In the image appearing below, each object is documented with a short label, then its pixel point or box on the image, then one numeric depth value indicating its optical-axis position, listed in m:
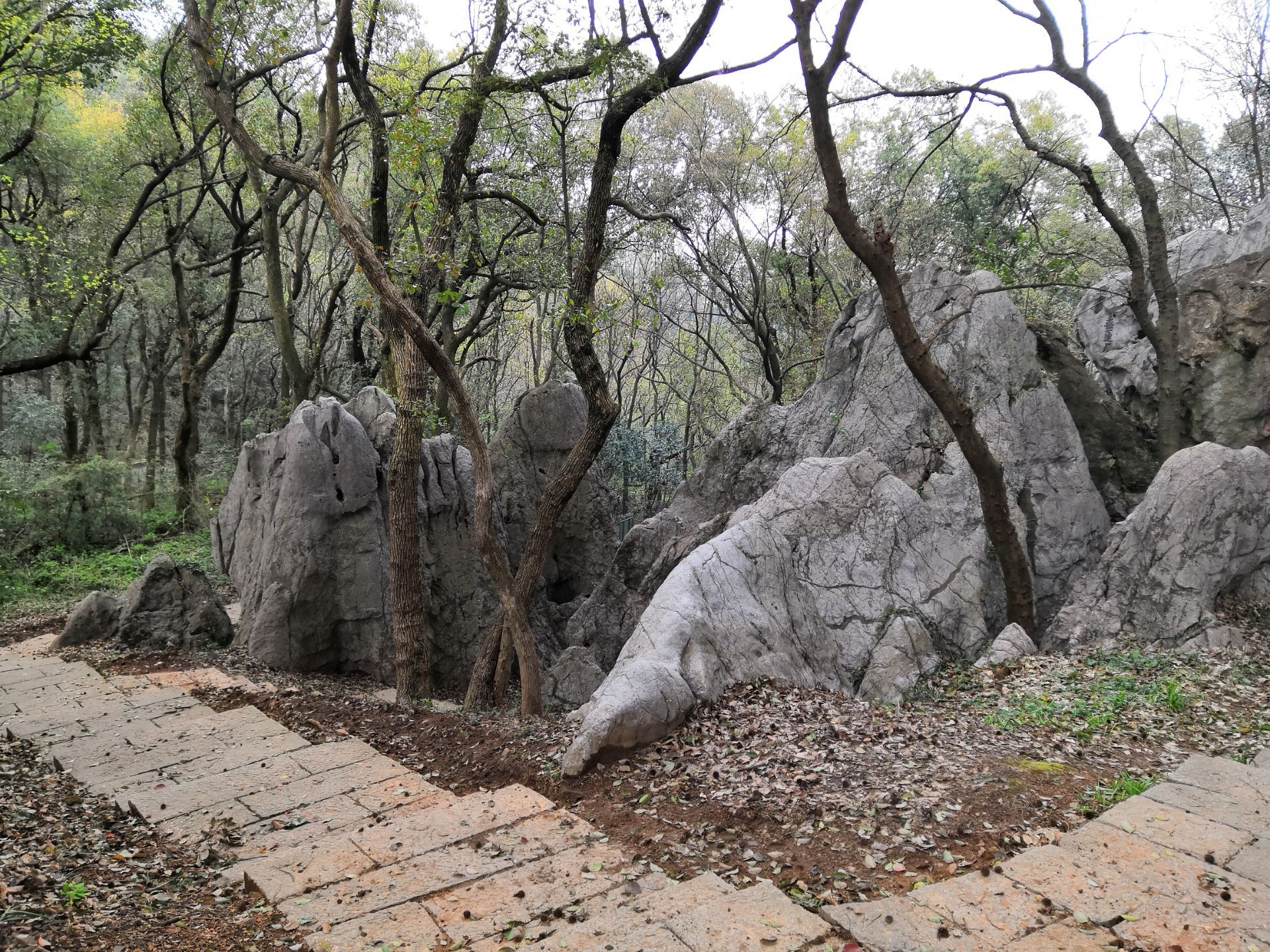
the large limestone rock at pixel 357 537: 8.95
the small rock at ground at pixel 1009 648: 7.25
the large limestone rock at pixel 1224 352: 9.57
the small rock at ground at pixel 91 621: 8.77
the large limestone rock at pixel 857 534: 5.99
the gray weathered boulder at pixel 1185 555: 7.32
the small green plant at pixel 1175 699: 5.63
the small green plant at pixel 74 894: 3.61
